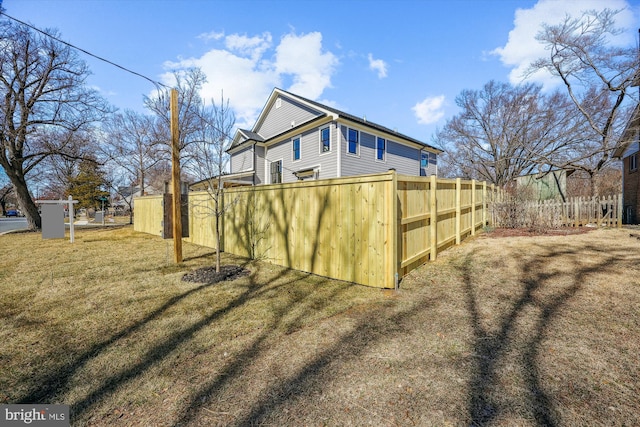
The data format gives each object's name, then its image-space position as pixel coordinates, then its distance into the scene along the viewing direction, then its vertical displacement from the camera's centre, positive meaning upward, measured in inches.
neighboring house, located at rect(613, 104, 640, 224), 498.9 +58.6
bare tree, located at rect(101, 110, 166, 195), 1032.2 +260.3
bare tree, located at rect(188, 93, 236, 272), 218.8 +54.9
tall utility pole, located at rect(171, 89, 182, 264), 241.9 +35.3
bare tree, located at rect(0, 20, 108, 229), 555.5 +250.7
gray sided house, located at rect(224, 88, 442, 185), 566.3 +151.0
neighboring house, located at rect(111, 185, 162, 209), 1836.9 +66.3
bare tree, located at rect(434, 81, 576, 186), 864.3 +269.5
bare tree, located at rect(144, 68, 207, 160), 398.9 +242.1
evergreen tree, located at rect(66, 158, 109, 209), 1083.9 +104.5
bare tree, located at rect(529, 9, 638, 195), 542.9 +281.9
